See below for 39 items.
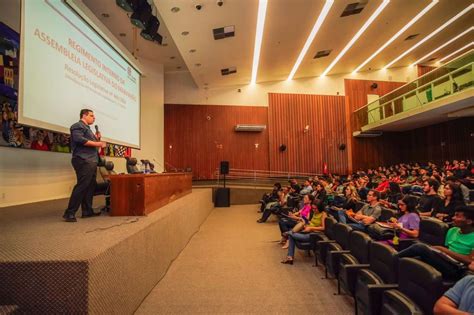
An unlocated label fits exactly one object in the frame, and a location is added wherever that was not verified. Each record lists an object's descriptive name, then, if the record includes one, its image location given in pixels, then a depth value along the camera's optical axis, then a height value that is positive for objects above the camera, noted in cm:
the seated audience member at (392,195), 532 -60
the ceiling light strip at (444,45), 1016 +471
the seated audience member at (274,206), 655 -87
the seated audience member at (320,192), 595 -53
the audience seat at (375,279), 191 -81
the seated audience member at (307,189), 724 -55
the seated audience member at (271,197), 797 -81
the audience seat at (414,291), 161 -76
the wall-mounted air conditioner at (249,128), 1188 +178
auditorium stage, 160 -57
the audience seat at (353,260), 234 -81
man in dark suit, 269 +17
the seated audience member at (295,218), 459 -80
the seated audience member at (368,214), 389 -71
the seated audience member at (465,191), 474 -45
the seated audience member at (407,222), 323 -67
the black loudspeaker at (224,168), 967 +8
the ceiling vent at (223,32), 732 +366
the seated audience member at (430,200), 430 -55
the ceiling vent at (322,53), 1027 +422
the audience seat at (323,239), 316 -84
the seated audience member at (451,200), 388 -48
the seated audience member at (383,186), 741 -51
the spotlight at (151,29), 550 +281
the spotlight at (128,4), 436 +264
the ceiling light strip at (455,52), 1134 +473
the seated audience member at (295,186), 792 -51
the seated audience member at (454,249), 192 -65
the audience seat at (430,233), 270 -67
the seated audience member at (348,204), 422 -65
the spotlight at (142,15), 500 +282
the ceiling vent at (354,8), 753 +433
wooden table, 309 -24
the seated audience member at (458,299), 149 -73
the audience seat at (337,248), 274 -81
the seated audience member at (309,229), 375 -82
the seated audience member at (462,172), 732 -19
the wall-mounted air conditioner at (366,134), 1220 +145
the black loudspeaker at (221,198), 963 -94
